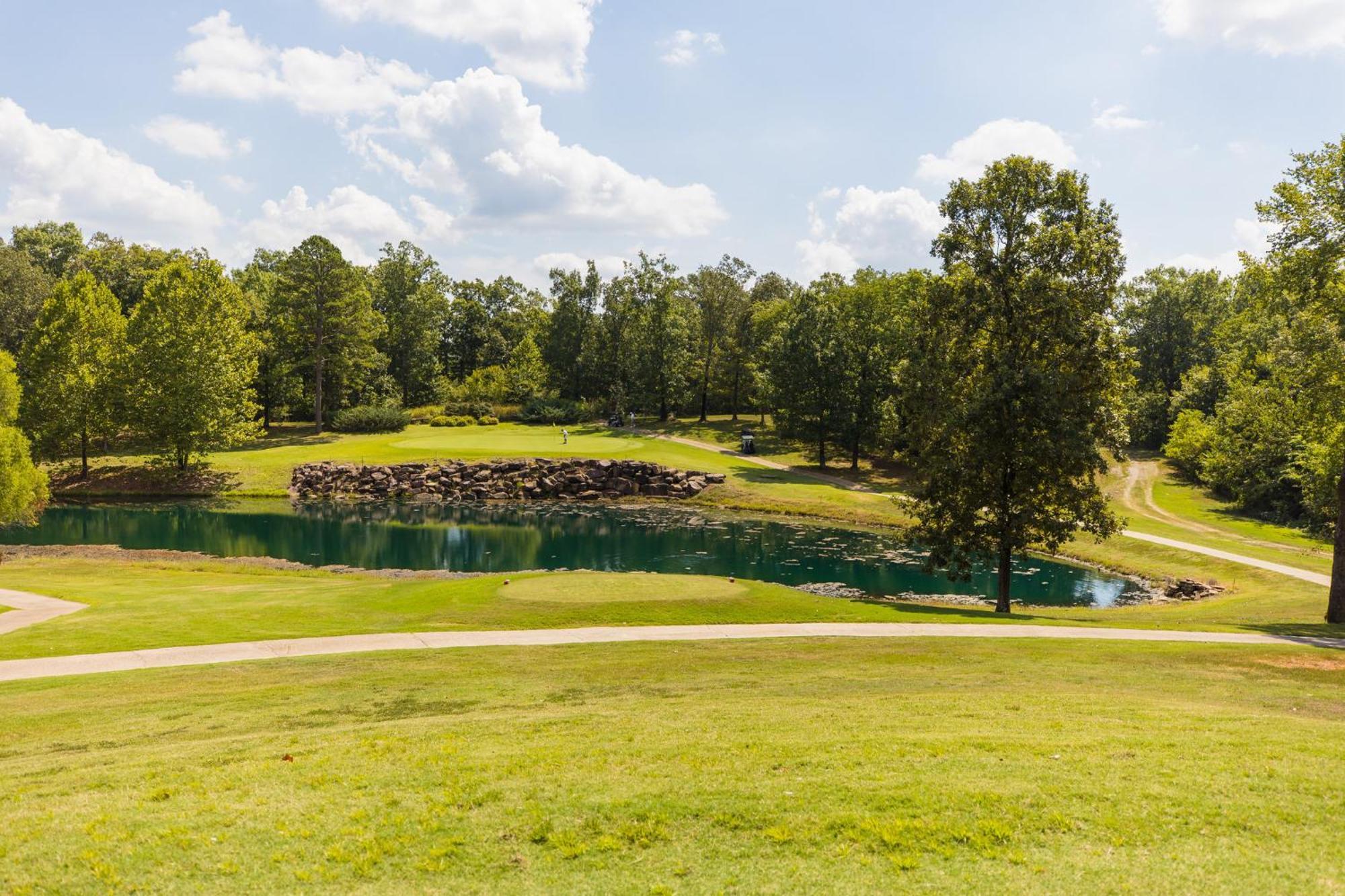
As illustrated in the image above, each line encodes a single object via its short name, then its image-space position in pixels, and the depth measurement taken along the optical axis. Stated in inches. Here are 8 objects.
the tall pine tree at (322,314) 3095.5
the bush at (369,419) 3203.7
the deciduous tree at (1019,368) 1007.0
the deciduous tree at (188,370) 2400.3
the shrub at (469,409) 3599.9
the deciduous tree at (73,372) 2380.7
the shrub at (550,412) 3604.8
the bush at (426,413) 3565.5
